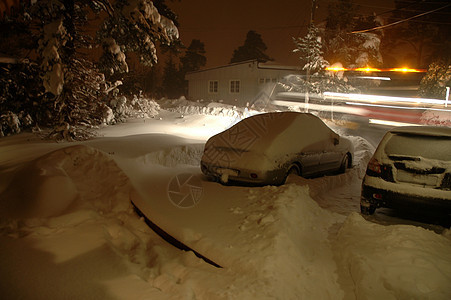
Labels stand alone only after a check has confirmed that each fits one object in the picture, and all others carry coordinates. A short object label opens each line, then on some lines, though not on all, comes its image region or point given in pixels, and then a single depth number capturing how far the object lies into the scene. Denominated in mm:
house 26281
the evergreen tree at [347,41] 23547
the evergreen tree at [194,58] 50531
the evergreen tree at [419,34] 27219
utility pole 18250
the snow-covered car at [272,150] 5461
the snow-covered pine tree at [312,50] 19000
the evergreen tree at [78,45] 8508
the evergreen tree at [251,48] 53250
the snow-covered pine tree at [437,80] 16094
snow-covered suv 4207
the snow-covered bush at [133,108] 15805
